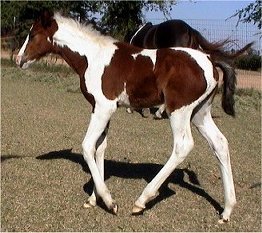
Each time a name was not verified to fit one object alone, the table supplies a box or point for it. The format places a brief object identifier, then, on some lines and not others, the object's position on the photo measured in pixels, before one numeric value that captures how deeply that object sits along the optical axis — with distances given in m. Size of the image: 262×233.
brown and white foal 4.70
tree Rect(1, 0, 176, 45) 22.56
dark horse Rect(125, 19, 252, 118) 9.44
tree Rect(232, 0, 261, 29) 14.60
